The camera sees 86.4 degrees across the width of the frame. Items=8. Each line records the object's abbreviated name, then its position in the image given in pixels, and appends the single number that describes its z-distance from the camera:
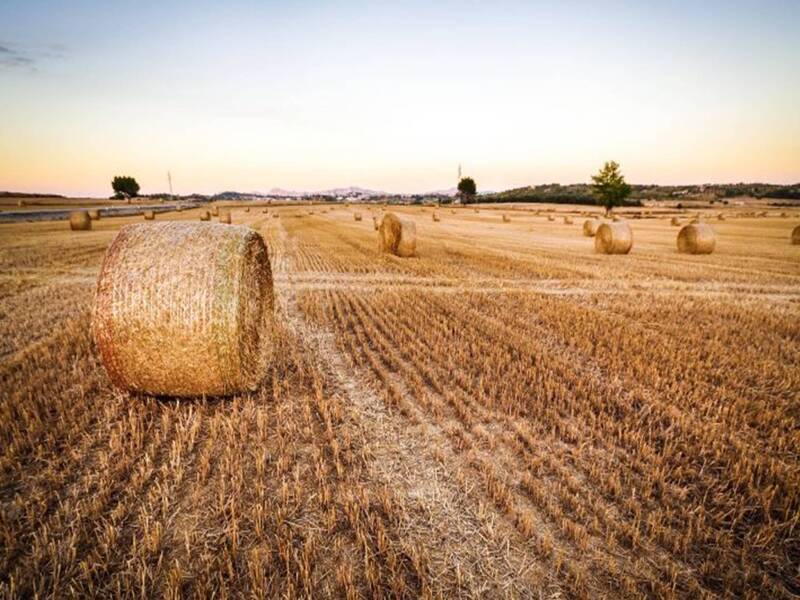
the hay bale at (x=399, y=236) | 18.06
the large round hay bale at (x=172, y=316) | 5.12
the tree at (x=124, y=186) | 112.69
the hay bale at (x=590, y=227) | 30.55
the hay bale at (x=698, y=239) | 19.75
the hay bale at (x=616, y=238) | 19.89
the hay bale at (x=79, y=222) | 28.92
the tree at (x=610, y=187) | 63.41
